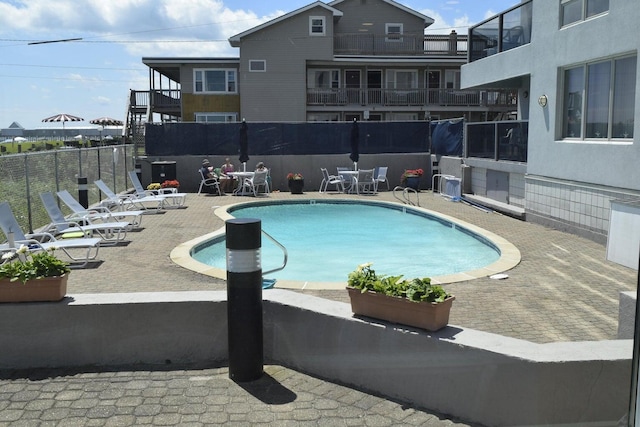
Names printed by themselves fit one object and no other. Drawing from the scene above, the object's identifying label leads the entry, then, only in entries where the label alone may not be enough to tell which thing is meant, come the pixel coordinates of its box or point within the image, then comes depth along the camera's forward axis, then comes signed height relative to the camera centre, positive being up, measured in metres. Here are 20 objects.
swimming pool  10.73 -2.07
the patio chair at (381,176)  21.04 -1.03
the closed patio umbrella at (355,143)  21.06 +0.12
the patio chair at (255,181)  20.08 -1.16
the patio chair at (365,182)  20.66 -1.24
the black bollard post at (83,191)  14.02 -1.04
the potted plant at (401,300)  4.37 -1.13
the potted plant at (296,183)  20.59 -1.26
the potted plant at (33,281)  4.93 -1.10
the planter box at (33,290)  4.93 -1.17
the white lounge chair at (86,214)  11.69 -1.32
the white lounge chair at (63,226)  10.74 -1.41
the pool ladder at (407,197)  17.53 -1.57
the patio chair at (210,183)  20.30 -1.24
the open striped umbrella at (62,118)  39.72 +1.84
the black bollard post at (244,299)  4.58 -1.16
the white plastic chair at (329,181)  21.00 -1.21
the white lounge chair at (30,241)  8.54 -1.37
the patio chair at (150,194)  15.73 -1.31
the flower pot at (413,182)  20.55 -1.20
